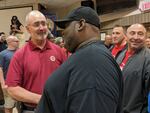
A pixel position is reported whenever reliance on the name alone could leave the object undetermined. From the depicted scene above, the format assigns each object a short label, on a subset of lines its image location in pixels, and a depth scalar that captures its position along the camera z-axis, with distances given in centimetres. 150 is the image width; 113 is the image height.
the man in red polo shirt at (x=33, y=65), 151
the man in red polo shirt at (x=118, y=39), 265
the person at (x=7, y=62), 316
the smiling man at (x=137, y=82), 175
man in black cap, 81
